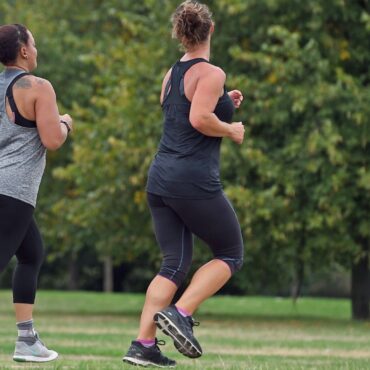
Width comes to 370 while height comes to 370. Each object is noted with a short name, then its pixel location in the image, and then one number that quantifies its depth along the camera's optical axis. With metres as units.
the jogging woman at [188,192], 14.06
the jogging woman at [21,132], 14.38
